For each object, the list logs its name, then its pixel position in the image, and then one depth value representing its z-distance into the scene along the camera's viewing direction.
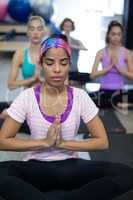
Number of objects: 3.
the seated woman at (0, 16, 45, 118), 2.56
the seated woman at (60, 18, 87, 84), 3.33
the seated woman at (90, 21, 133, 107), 2.90
